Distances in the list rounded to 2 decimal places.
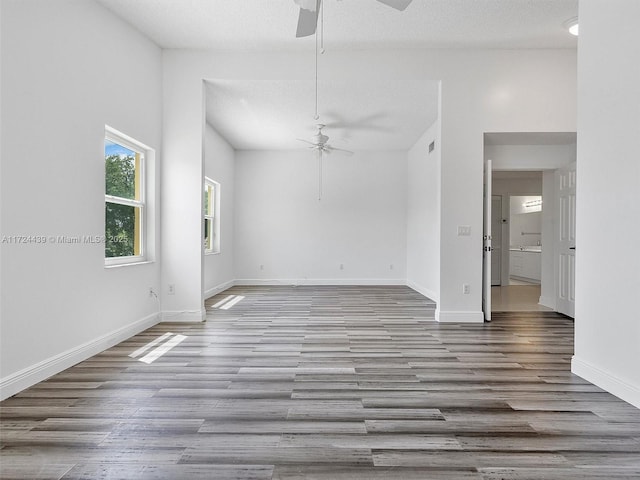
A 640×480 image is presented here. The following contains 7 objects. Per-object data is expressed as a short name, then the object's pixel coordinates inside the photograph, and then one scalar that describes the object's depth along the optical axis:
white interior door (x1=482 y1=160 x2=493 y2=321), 4.96
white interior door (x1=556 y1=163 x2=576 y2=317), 5.29
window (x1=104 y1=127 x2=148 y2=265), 3.95
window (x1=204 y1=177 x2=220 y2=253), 7.54
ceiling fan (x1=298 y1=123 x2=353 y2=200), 6.41
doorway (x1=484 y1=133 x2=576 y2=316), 5.32
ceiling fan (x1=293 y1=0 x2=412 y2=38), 2.34
